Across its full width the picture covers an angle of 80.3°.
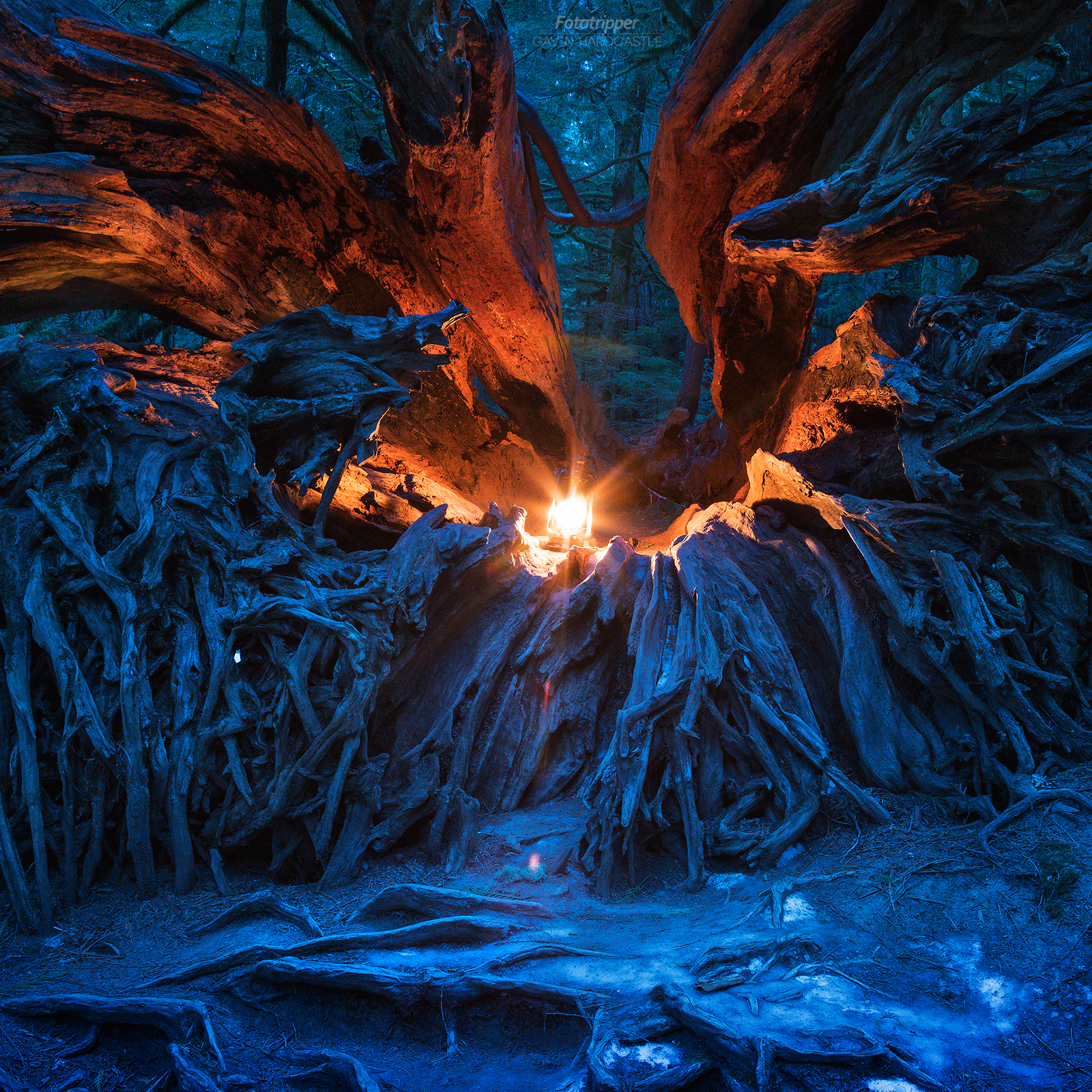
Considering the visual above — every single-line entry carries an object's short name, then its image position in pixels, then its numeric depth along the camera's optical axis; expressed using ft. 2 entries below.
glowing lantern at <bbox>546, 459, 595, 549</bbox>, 17.65
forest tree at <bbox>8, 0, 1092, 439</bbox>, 23.72
